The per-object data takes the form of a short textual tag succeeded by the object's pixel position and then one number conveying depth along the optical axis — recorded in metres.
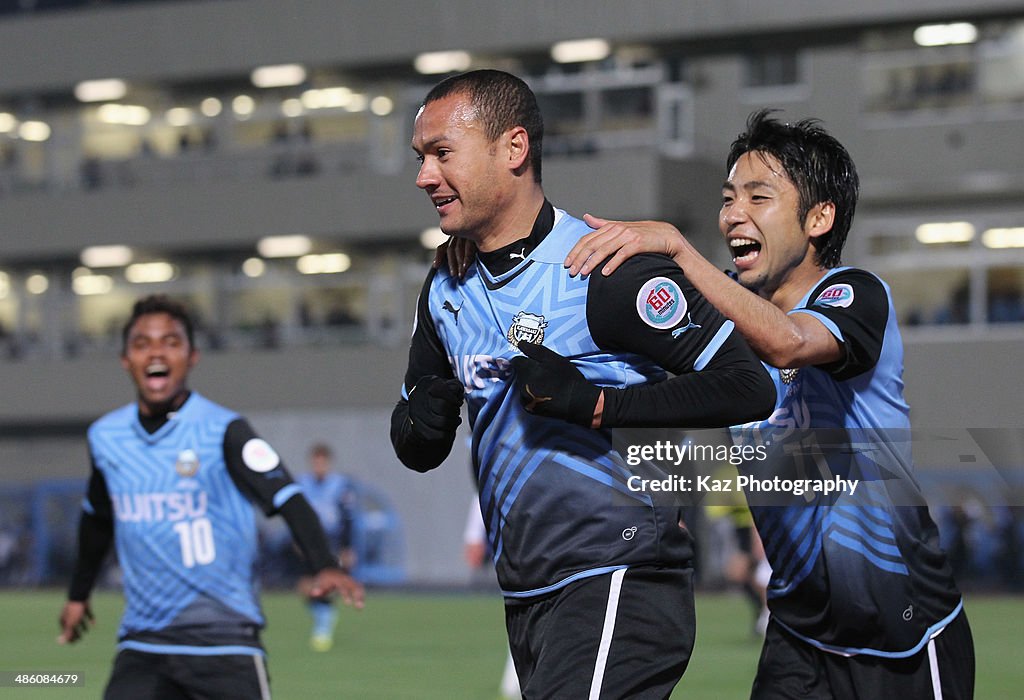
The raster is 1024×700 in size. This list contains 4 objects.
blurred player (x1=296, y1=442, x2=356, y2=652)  39.00
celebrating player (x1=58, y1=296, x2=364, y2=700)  11.94
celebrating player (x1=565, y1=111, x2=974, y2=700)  8.70
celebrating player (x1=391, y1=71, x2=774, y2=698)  7.37
